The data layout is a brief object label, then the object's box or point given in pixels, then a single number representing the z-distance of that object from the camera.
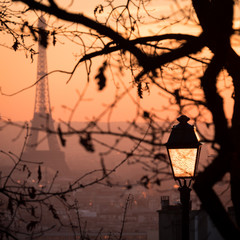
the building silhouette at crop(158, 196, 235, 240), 39.08
